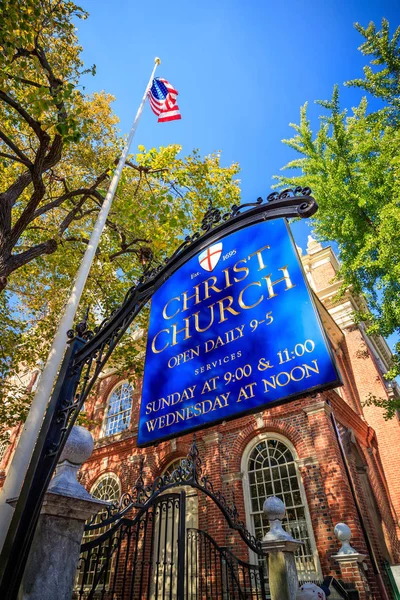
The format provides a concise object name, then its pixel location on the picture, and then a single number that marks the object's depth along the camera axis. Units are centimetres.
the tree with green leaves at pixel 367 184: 996
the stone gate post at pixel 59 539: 239
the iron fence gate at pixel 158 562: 383
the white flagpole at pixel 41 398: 357
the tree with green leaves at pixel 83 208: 795
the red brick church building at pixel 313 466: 811
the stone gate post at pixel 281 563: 445
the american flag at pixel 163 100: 930
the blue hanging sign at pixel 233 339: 229
